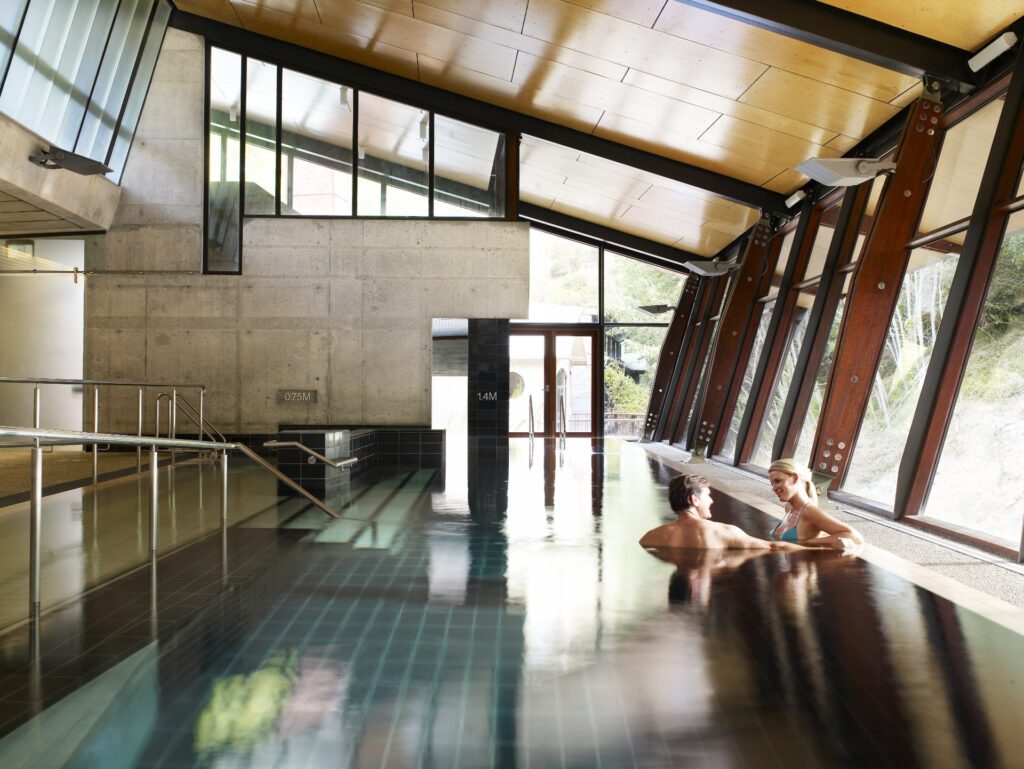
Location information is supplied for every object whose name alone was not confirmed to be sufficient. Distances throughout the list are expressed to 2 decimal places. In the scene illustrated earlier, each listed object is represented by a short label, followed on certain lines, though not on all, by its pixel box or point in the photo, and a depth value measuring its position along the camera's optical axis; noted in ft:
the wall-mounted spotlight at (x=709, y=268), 37.65
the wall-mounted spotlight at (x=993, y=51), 17.31
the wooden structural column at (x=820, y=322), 25.93
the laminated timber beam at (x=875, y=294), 20.81
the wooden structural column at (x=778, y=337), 31.27
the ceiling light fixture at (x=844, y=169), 19.84
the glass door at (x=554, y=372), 53.01
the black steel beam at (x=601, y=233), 51.06
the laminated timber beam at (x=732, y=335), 36.86
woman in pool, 14.33
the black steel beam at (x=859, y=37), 19.25
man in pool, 14.78
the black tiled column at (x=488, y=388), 36.78
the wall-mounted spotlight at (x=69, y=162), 27.81
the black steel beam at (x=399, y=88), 35.83
